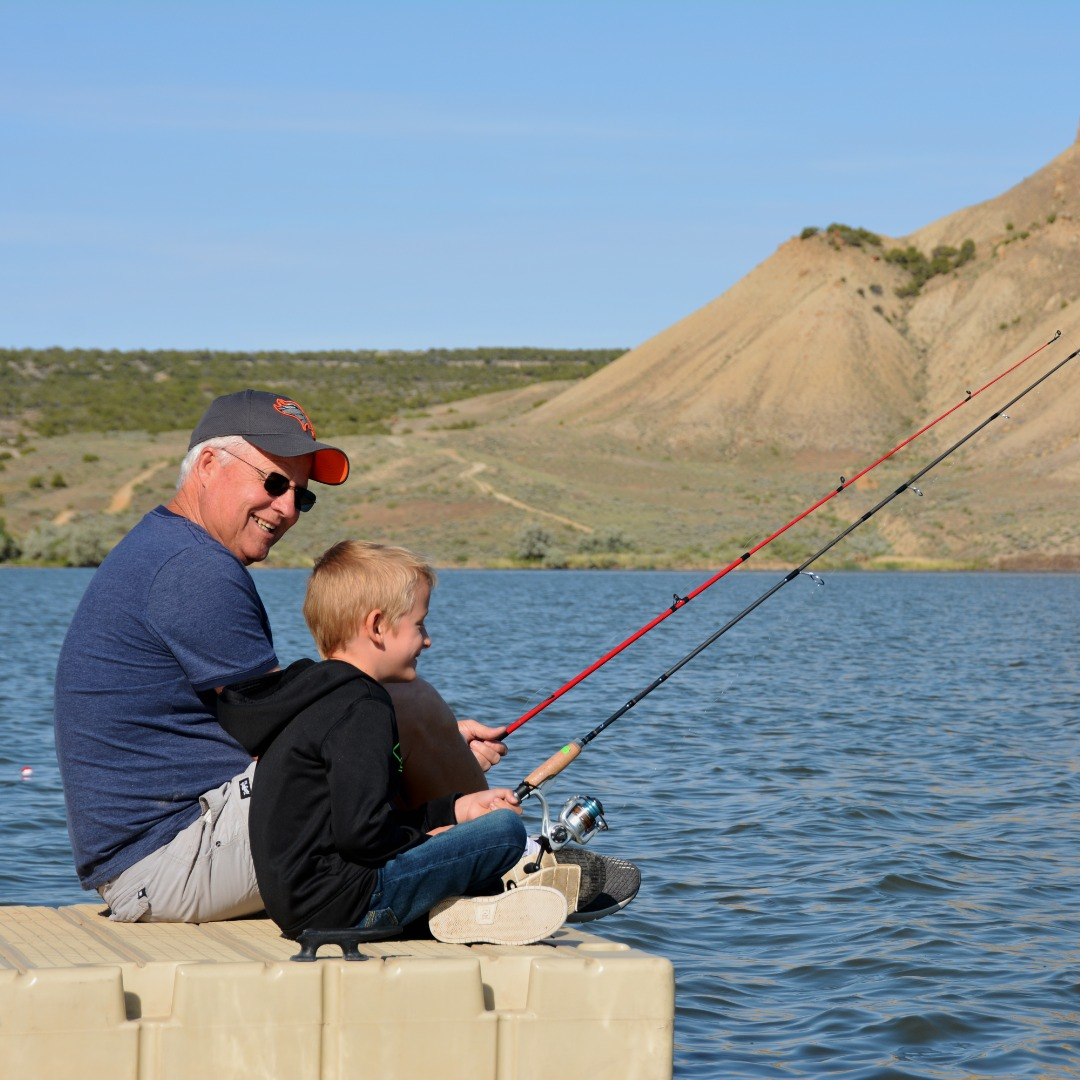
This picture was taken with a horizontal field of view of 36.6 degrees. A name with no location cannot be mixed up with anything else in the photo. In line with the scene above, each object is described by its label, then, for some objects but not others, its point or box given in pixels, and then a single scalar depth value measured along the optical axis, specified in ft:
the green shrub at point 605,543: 200.13
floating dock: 11.87
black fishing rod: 16.90
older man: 13.30
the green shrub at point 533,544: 194.90
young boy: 12.86
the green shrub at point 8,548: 184.90
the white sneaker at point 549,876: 14.29
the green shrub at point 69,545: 180.96
